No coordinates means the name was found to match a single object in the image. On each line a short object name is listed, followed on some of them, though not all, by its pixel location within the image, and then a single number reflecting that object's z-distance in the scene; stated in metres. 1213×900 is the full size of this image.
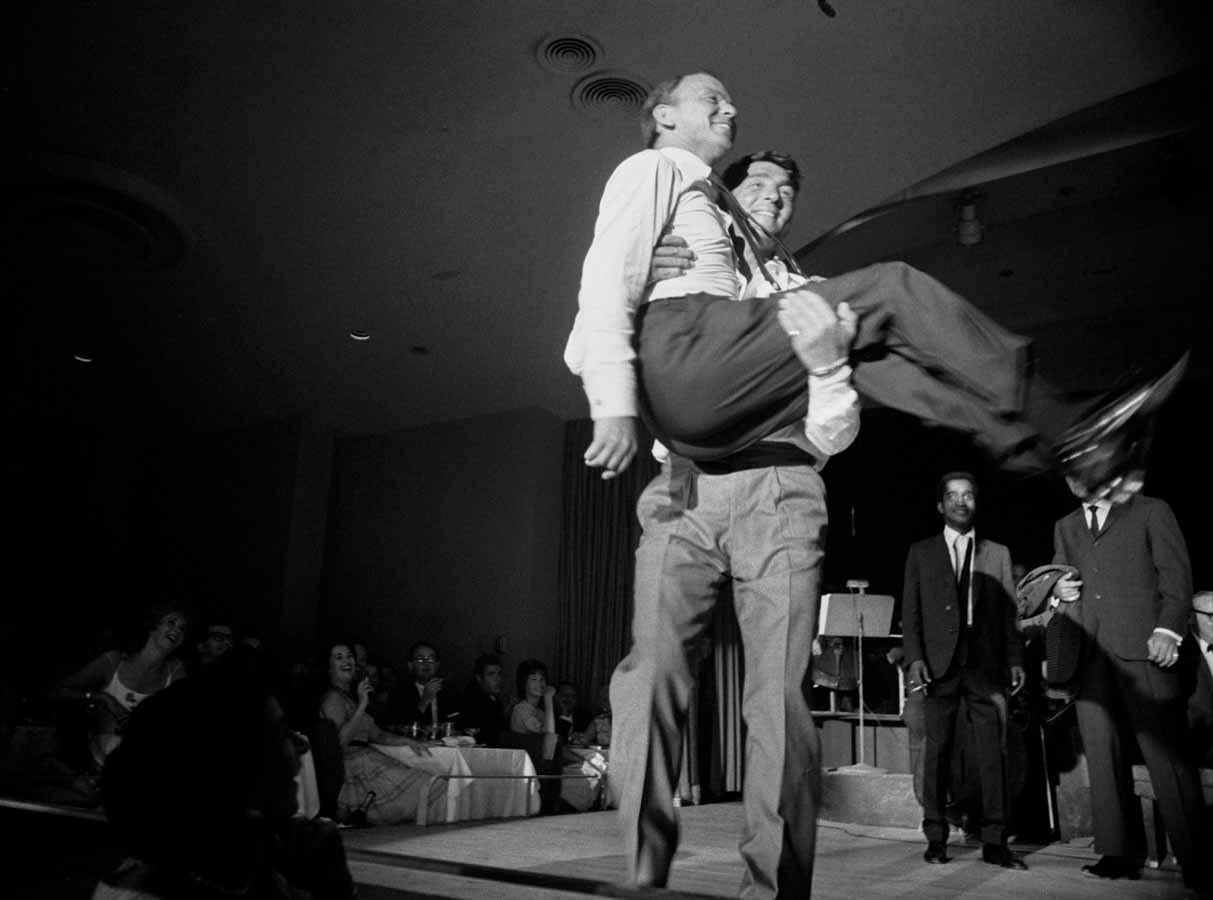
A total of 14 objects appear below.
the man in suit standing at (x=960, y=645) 3.71
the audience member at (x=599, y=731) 7.23
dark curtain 8.28
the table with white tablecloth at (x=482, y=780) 5.22
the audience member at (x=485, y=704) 6.75
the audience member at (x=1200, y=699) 4.23
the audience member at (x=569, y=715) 7.29
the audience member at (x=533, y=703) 6.90
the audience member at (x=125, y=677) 4.10
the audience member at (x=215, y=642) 5.88
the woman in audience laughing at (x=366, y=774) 5.04
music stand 6.25
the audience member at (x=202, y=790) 1.25
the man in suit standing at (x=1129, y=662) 3.17
